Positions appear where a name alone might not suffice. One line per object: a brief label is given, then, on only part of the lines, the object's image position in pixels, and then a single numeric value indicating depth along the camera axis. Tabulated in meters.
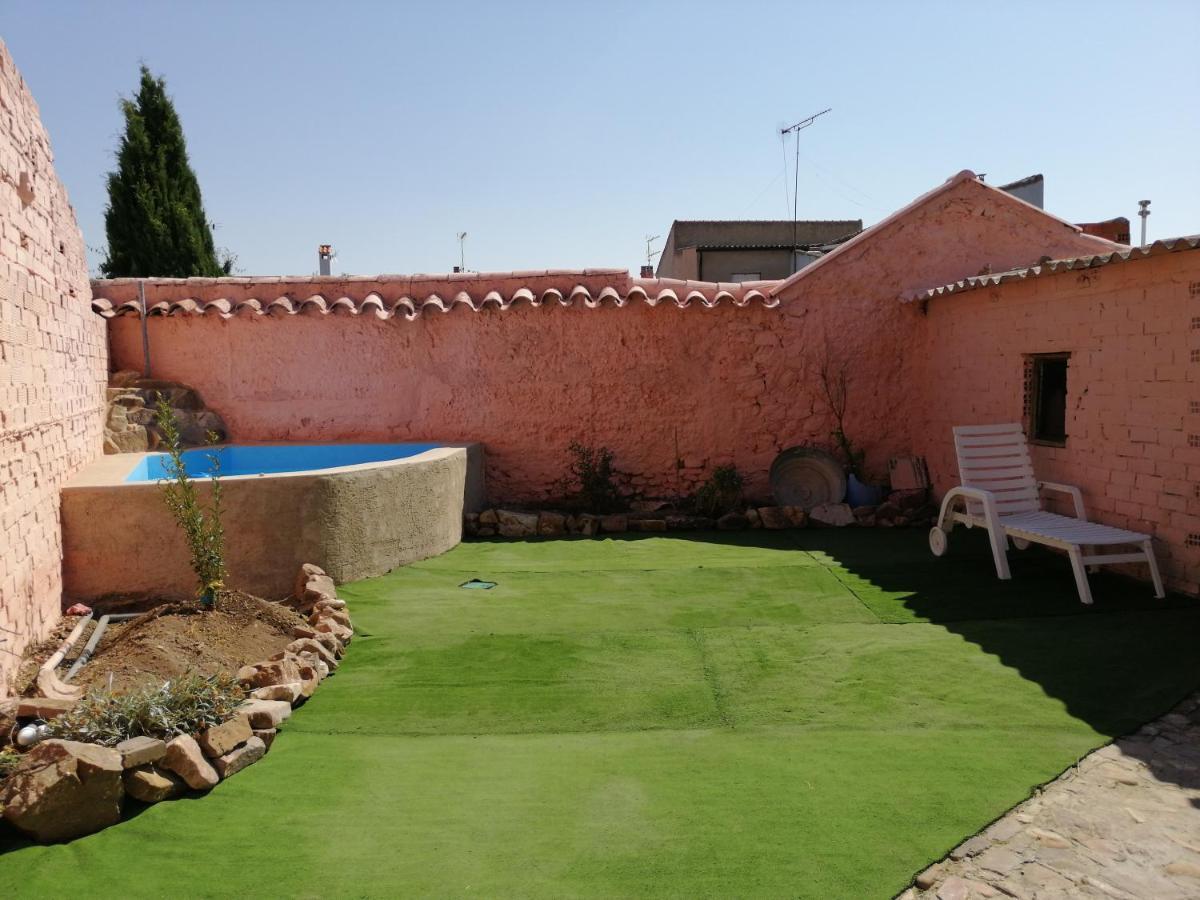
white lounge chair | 6.68
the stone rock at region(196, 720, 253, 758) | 3.82
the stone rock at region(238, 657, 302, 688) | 4.65
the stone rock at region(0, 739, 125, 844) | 3.28
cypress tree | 18.28
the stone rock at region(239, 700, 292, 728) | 4.11
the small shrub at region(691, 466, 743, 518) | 9.49
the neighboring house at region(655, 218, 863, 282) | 19.61
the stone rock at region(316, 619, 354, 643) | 5.50
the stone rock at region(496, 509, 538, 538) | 9.01
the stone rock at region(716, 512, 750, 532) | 9.10
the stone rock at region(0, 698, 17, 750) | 3.86
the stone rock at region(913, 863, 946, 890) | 2.91
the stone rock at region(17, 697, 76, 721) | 4.12
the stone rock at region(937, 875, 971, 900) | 2.85
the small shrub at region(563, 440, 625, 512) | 9.76
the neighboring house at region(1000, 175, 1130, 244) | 11.26
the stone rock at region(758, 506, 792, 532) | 9.12
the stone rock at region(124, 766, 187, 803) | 3.54
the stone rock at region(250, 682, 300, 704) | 4.48
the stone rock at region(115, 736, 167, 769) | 3.55
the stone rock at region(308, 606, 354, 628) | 5.76
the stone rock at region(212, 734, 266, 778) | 3.80
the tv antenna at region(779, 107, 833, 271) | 13.14
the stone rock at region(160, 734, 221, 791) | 3.66
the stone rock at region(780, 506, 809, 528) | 9.16
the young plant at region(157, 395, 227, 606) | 5.62
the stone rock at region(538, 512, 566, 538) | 9.08
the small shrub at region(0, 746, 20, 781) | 3.62
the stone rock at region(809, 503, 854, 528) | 9.13
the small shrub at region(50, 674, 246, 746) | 3.84
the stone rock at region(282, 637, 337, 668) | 5.07
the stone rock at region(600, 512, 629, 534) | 9.13
